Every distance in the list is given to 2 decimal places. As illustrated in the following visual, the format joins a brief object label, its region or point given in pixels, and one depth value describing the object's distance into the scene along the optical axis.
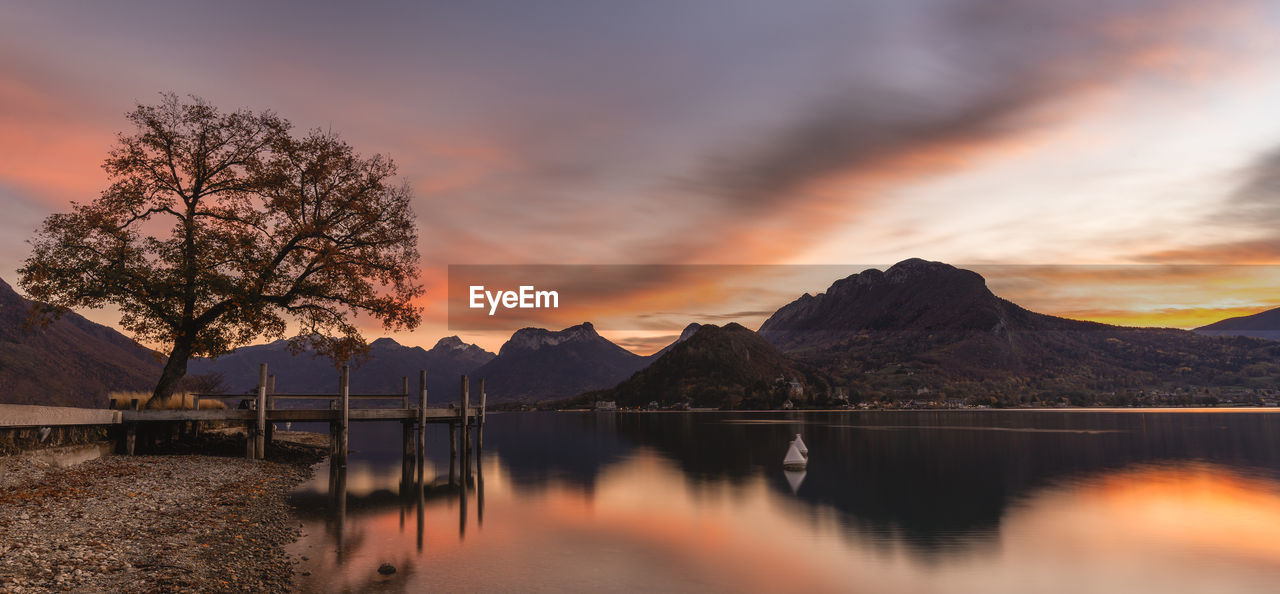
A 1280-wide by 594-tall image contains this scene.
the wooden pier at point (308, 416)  29.05
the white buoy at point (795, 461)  46.75
